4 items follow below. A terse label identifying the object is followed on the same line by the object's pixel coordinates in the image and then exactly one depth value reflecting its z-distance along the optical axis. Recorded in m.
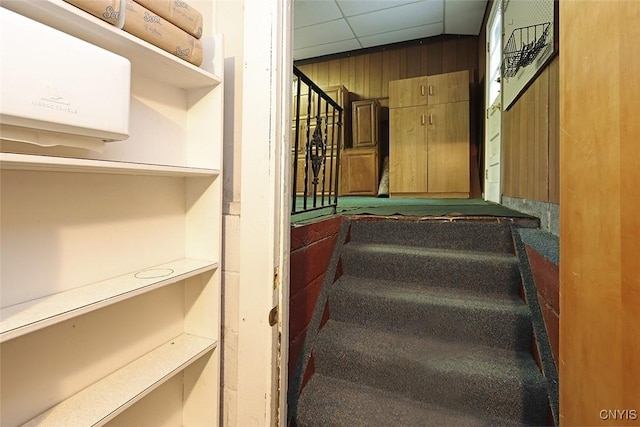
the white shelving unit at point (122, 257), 0.67
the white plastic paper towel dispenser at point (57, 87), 0.51
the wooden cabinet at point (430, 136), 4.11
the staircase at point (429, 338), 1.15
